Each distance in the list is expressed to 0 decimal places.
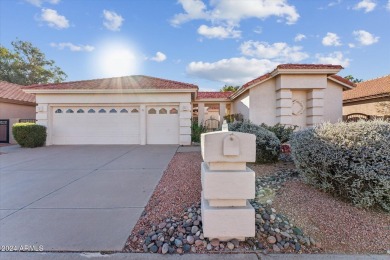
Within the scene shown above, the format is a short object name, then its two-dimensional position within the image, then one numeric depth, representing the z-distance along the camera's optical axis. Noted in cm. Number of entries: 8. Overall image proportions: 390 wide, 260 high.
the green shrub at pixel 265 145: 666
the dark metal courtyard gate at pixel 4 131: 1504
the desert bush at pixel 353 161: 354
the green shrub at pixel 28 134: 1223
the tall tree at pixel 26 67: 3136
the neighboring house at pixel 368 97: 1417
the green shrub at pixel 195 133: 1348
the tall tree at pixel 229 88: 3639
